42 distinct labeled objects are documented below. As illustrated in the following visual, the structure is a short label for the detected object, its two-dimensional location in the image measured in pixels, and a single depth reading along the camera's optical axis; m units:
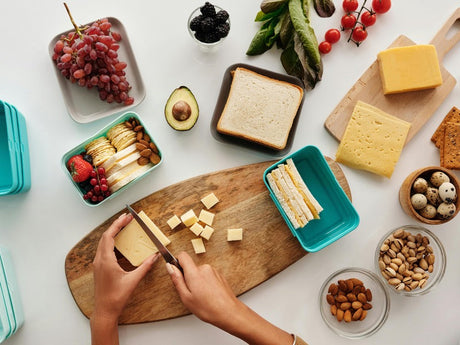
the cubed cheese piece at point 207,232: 1.51
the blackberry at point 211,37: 1.48
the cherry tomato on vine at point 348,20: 1.58
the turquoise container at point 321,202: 1.52
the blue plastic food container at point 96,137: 1.43
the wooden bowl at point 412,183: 1.48
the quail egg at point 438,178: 1.48
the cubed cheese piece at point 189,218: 1.50
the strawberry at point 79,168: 1.41
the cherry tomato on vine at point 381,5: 1.58
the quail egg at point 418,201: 1.48
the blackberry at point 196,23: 1.47
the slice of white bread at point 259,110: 1.51
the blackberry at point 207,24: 1.45
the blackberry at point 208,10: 1.44
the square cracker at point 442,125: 1.60
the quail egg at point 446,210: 1.46
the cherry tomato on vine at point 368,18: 1.59
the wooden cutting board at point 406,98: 1.60
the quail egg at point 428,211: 1.50
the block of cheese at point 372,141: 1.56
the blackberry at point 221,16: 1.46
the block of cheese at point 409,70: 1.56
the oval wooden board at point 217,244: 1.52
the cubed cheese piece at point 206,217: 1.53
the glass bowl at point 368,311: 1.55
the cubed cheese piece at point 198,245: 1.51
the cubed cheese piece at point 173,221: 1.52
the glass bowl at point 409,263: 1.50
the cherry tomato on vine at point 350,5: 1.59
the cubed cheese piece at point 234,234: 1.53
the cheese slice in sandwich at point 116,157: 1.43
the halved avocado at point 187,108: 1.49
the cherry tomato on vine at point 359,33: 1.58
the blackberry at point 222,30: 1.47
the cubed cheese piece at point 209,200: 1.54
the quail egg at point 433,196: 1.49
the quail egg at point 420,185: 1.50
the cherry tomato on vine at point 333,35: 1.58
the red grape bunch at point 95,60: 1.40
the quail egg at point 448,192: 1.44
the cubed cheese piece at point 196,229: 1.50
